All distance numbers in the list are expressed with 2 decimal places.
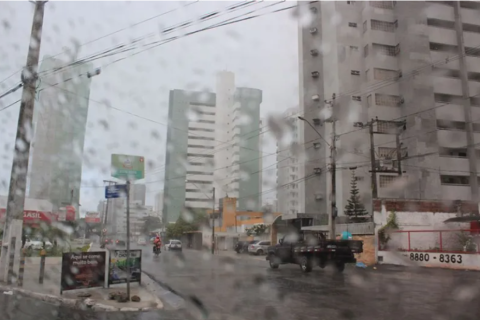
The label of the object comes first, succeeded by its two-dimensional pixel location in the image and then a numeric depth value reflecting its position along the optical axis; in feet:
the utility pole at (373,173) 71.46
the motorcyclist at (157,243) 91.06
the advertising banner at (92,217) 146.65
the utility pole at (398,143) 79.49
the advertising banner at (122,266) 31.30
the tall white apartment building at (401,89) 102.58
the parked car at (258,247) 101.35
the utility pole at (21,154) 36.35
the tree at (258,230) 129.51
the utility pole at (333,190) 63.05
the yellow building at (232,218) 154.61
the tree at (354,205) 106.63
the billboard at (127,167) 26.37
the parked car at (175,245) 125.90
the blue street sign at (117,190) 27.48
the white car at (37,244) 82.24
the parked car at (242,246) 111.24
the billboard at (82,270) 27.84
